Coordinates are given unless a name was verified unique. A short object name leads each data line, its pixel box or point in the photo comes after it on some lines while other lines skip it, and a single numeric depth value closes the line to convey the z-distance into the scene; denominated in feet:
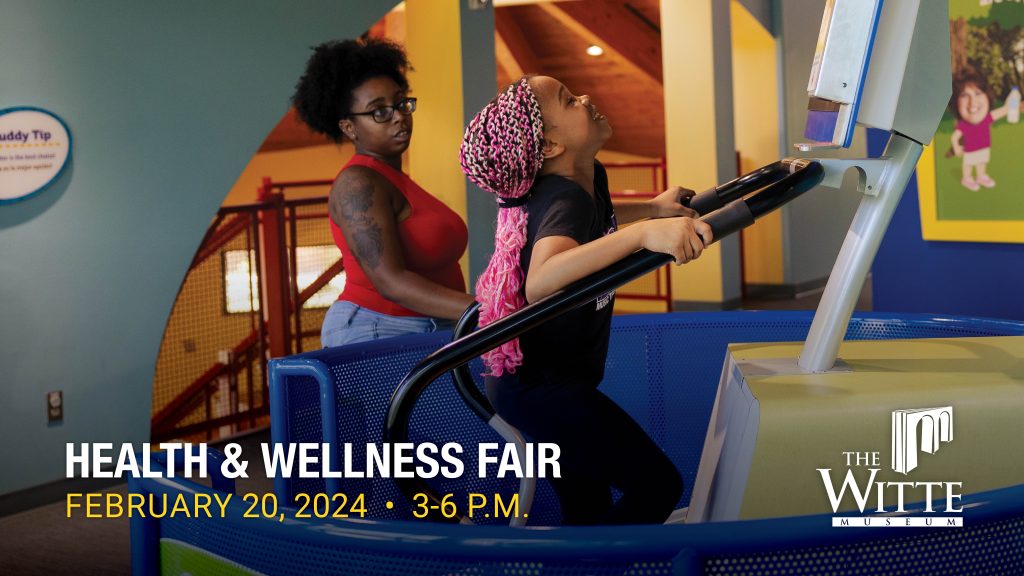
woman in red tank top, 9.23
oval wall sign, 13.33
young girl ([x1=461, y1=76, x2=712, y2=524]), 6.84
